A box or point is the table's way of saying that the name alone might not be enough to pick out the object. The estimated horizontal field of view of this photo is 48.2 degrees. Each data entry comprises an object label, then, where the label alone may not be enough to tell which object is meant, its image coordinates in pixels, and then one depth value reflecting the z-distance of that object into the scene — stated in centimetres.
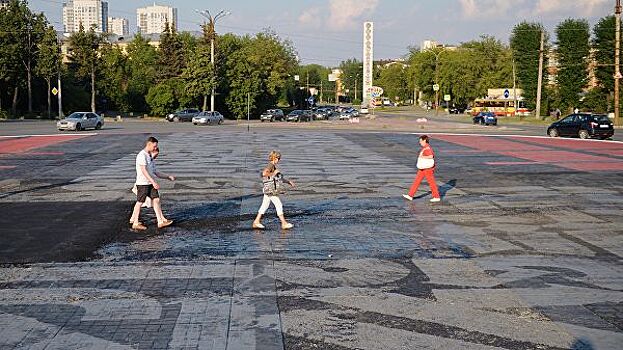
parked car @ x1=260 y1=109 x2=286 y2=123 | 7489
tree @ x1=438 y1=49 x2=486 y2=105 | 11081
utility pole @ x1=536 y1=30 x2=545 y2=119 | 7081
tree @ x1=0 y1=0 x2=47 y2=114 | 7325
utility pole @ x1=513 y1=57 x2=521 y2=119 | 9358
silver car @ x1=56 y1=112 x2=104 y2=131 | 4678
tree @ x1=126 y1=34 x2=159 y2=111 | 8700
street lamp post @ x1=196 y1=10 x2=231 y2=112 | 7297
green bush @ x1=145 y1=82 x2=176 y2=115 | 7988
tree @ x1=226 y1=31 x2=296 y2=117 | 8200
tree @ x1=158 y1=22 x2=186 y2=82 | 8194
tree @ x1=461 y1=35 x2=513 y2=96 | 10844
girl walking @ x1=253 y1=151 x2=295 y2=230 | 1189
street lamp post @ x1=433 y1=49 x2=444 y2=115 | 11705
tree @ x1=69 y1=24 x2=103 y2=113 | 8006
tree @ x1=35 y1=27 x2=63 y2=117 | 7431
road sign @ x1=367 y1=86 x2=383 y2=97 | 8975
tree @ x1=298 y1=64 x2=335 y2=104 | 11805
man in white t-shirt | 1195
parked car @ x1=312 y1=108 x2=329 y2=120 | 8491
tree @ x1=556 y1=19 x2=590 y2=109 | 8388
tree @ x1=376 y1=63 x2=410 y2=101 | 16500
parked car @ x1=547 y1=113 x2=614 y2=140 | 3838
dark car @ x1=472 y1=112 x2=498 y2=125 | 6694
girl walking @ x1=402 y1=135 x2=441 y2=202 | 1537
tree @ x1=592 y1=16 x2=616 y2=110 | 8006
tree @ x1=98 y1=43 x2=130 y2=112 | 8569
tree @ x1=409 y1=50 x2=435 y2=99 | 12405
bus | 9231
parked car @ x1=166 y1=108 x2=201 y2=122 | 7156
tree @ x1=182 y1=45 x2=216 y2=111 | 7681
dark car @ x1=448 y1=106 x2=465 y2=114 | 11362
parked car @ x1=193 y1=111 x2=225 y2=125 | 6200
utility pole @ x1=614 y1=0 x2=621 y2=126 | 5152
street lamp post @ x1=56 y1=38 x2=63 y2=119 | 7194
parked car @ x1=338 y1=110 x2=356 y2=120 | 8419
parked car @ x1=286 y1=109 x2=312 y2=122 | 7556
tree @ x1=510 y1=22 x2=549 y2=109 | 9244
